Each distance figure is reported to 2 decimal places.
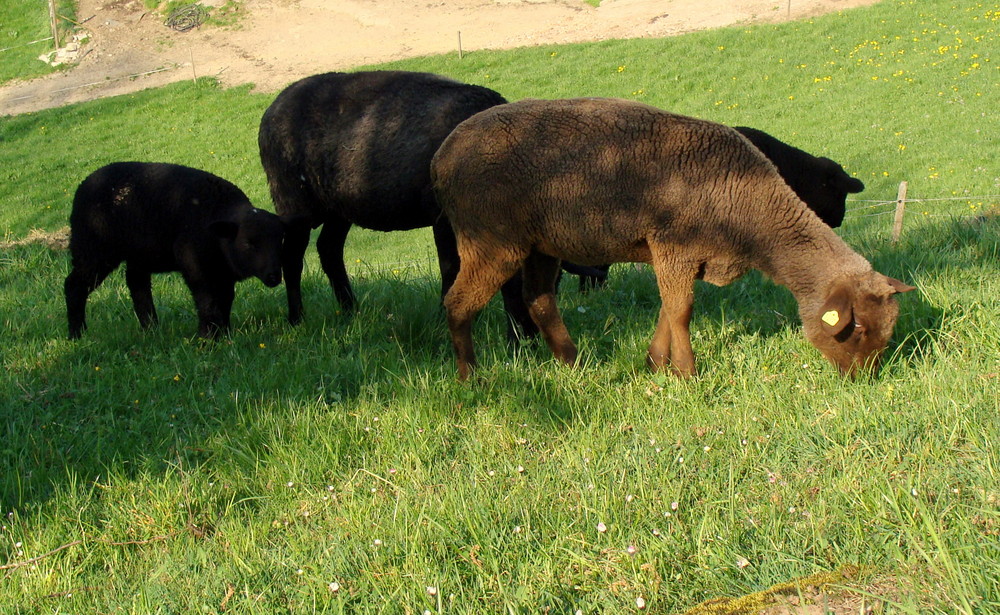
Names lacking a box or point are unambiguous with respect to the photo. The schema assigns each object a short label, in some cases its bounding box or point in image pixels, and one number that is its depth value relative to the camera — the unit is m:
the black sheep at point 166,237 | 7.68
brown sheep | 5.79
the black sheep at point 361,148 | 7.39
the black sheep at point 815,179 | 9.36
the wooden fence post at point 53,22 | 37.44
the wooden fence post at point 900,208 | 11.00
